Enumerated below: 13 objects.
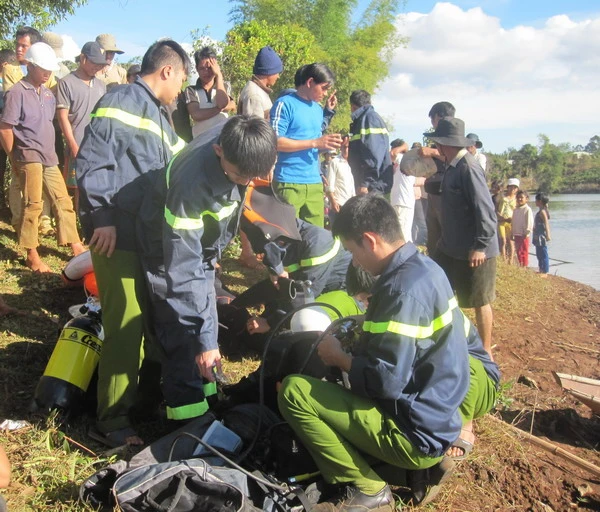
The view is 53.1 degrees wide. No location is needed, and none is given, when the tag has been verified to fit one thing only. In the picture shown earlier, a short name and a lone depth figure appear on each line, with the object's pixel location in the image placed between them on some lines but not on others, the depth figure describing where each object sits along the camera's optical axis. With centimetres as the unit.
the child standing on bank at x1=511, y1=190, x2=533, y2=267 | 1274
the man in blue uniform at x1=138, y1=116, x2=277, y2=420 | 287
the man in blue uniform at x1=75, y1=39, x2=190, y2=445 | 314
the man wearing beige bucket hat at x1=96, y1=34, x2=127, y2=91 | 662
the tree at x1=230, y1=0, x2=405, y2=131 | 2606
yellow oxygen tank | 345
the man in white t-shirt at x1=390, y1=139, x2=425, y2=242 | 766
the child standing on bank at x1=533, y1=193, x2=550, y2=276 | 1266
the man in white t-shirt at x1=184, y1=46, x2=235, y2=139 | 600
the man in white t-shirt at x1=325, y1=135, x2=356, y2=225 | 721
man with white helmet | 531
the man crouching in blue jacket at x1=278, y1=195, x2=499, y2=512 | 260
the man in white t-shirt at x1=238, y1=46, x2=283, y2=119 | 577
